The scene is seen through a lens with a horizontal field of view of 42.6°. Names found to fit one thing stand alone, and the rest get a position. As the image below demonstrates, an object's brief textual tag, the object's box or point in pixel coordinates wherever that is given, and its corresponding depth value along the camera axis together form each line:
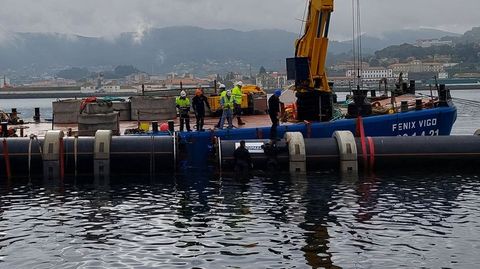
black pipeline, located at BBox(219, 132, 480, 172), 26.67
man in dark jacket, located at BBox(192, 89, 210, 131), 28.53
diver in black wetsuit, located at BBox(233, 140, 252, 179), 26.39
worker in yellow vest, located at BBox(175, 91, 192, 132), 28.63
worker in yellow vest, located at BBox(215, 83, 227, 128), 29.37
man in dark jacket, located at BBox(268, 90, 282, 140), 27.22
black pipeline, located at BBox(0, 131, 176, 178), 26.44
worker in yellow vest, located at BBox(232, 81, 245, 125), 30.32
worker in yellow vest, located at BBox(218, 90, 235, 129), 28.77
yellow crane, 29.80
